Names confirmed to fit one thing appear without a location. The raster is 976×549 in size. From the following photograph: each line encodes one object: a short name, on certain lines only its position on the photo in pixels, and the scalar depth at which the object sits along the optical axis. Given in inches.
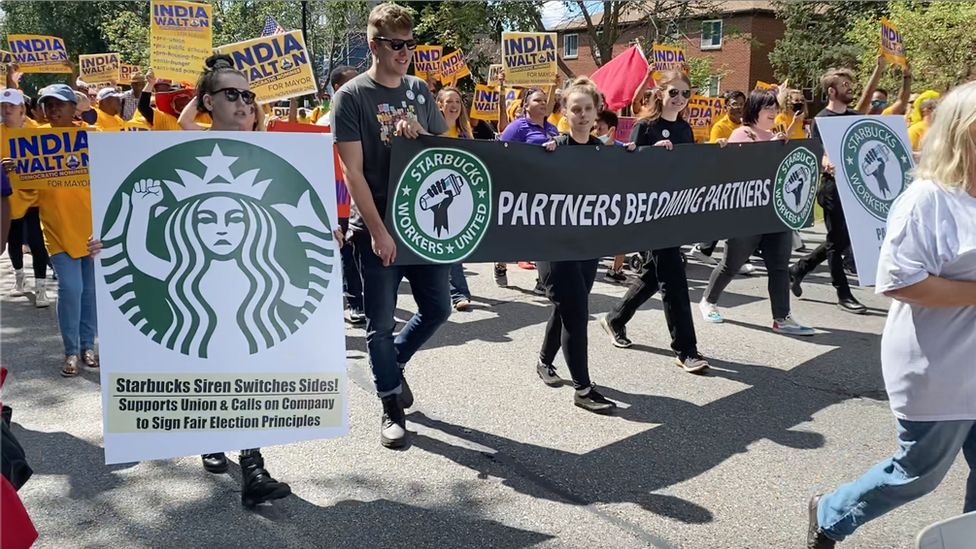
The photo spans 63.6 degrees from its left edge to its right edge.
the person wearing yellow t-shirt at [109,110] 288.1
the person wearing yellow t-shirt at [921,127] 333.1
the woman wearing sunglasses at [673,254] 210.2
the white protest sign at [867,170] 205.2
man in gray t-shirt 149.3
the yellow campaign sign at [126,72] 597.9
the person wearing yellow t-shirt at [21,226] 212.5
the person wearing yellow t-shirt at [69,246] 209.0
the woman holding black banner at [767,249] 244.7
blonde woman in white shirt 96.0
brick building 1683.1
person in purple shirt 233.6
